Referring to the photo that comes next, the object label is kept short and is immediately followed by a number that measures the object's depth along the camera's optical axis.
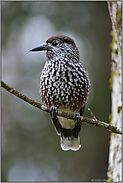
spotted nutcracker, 8.14
